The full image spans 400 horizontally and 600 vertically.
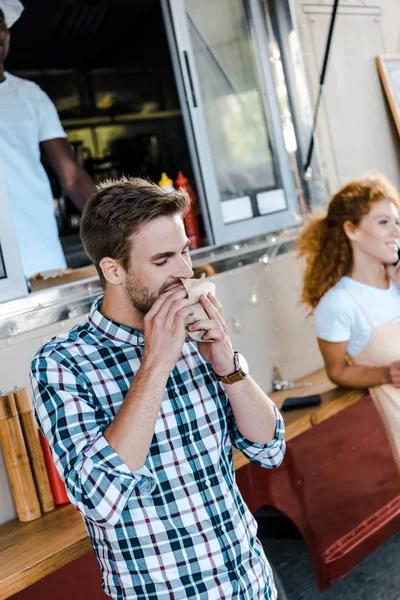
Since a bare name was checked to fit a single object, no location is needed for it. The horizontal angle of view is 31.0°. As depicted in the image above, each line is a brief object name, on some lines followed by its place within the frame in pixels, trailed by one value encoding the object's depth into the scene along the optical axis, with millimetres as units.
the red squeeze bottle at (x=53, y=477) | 2246
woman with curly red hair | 2844
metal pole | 3655
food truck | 2463
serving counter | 2662
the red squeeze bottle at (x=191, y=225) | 3305
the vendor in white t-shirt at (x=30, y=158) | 3016
